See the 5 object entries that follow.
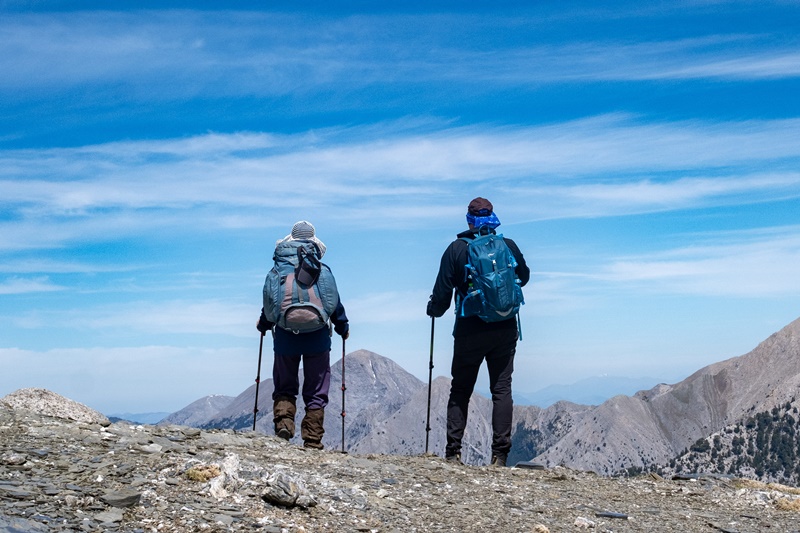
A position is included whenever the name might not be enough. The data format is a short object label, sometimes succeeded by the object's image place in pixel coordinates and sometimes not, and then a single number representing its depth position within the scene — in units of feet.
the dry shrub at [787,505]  40.23
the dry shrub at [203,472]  29.37
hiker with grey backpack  45.52
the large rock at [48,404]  49.21
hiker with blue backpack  44.75
